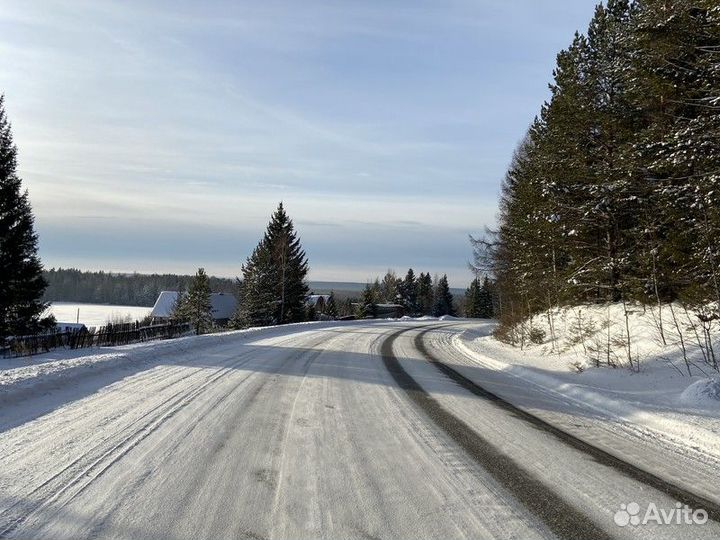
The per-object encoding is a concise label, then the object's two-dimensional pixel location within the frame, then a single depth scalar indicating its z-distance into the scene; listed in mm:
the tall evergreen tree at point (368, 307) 65375
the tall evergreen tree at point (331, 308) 69131
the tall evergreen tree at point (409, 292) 85994
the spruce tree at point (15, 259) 24281
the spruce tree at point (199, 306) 49438
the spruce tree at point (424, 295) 91812
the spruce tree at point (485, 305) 79312
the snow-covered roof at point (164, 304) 74688
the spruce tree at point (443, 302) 85500
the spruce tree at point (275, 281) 43062
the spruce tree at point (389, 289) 89100
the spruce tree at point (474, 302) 79438
